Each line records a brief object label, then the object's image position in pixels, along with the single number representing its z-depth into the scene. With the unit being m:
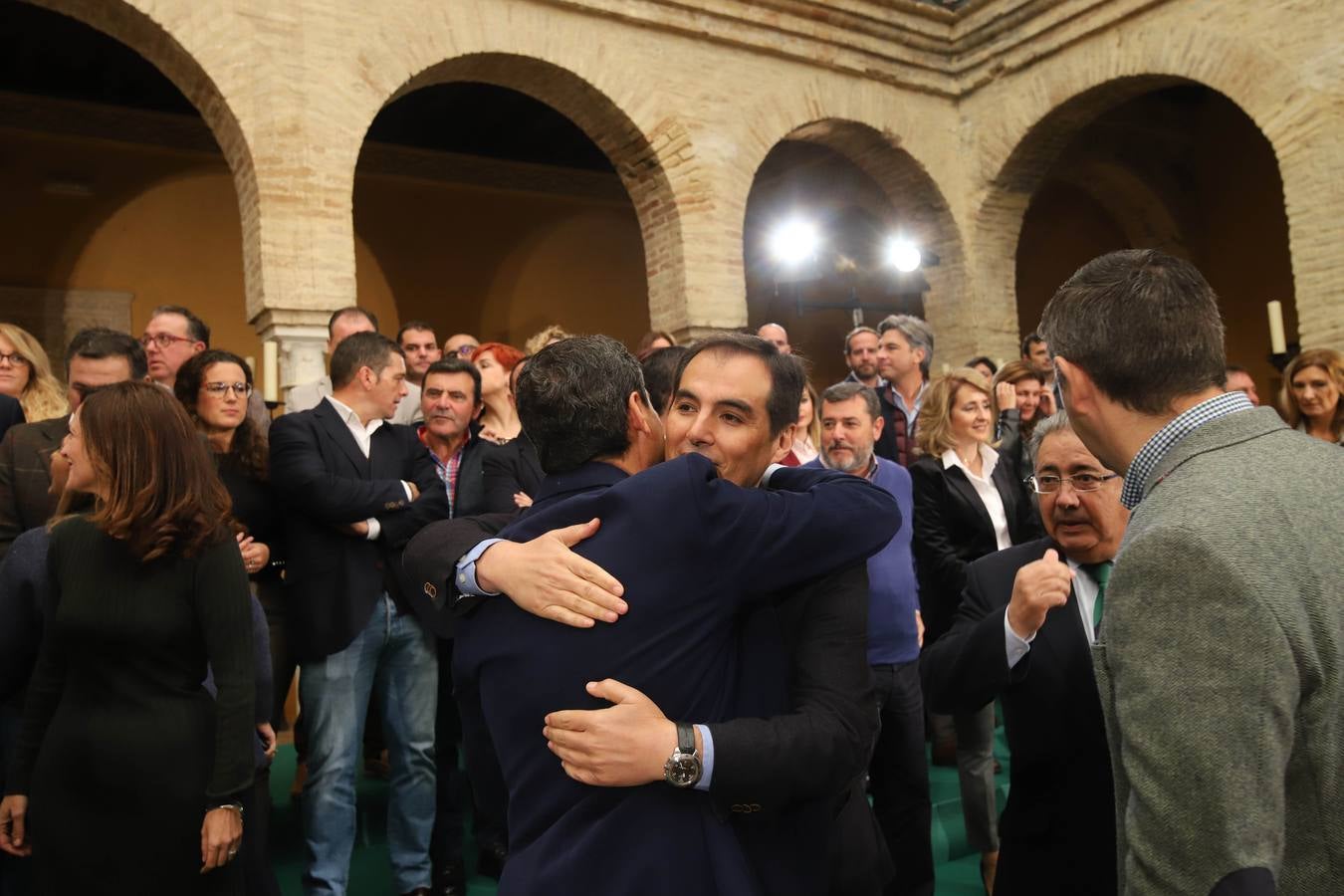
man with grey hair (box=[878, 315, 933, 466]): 5.39
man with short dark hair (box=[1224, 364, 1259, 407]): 5.08
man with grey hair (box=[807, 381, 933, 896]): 2.98
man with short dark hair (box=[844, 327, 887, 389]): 5.66
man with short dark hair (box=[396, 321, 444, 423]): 5.26
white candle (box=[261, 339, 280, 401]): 5.98
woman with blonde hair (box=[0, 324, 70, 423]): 3.72
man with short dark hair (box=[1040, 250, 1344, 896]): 1.01
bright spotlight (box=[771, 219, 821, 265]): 11.95
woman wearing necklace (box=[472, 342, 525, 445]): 4.04
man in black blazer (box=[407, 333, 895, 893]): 1.33
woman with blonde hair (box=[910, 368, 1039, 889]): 3.84
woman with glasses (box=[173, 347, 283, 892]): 3.49
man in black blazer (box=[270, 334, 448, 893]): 3.17
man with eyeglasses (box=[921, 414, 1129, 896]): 1.82
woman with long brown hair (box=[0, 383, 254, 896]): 2.20
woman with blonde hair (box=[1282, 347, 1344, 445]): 4.65
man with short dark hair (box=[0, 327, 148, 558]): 3.07
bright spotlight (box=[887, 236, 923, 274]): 10.09
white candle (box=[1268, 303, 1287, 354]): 6.67
